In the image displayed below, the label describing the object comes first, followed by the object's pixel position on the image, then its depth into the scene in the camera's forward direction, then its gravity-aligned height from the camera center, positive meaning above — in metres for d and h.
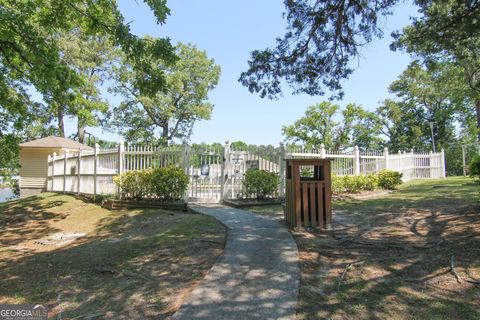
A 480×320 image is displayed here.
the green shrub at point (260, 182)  11.66 -0.13
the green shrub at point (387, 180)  15.73 -0.08
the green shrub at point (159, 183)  11.40 -0.17
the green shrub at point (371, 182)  14.89 -0.16
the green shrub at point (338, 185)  13.95 -0.27
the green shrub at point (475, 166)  9.43 +0.34
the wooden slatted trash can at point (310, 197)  7.00 -0.38
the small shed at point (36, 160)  24.73 +1.27
